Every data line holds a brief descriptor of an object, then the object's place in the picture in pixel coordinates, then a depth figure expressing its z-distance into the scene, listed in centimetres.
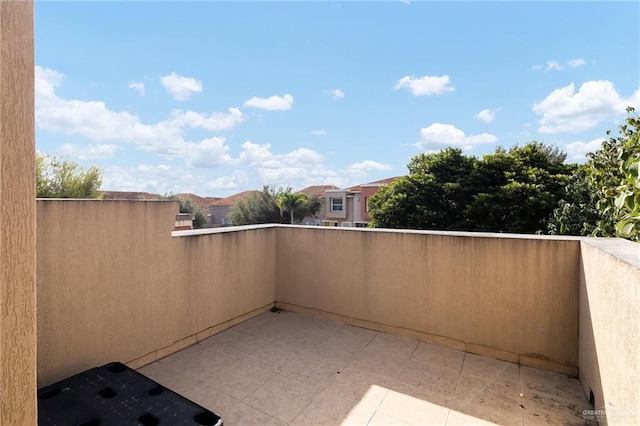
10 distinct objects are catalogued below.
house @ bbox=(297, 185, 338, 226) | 3588
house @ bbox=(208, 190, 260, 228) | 4634
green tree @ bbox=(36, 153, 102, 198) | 1728
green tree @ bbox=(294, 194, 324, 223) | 3353
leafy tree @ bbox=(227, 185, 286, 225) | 3325
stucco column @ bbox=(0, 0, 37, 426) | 112
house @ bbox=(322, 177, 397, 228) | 3144
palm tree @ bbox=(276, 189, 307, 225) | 3262
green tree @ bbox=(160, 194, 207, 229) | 3378
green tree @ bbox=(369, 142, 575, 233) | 1425
